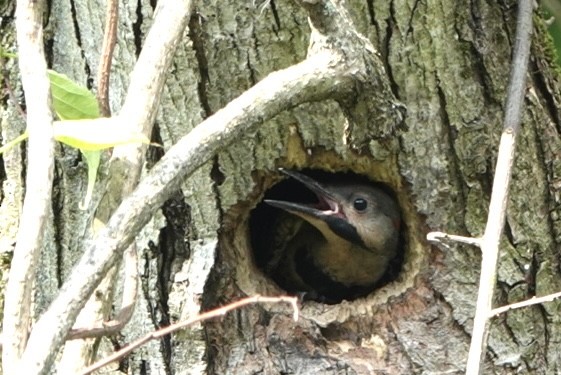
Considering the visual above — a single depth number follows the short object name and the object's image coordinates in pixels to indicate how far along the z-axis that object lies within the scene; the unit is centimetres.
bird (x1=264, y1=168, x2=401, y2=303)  930
